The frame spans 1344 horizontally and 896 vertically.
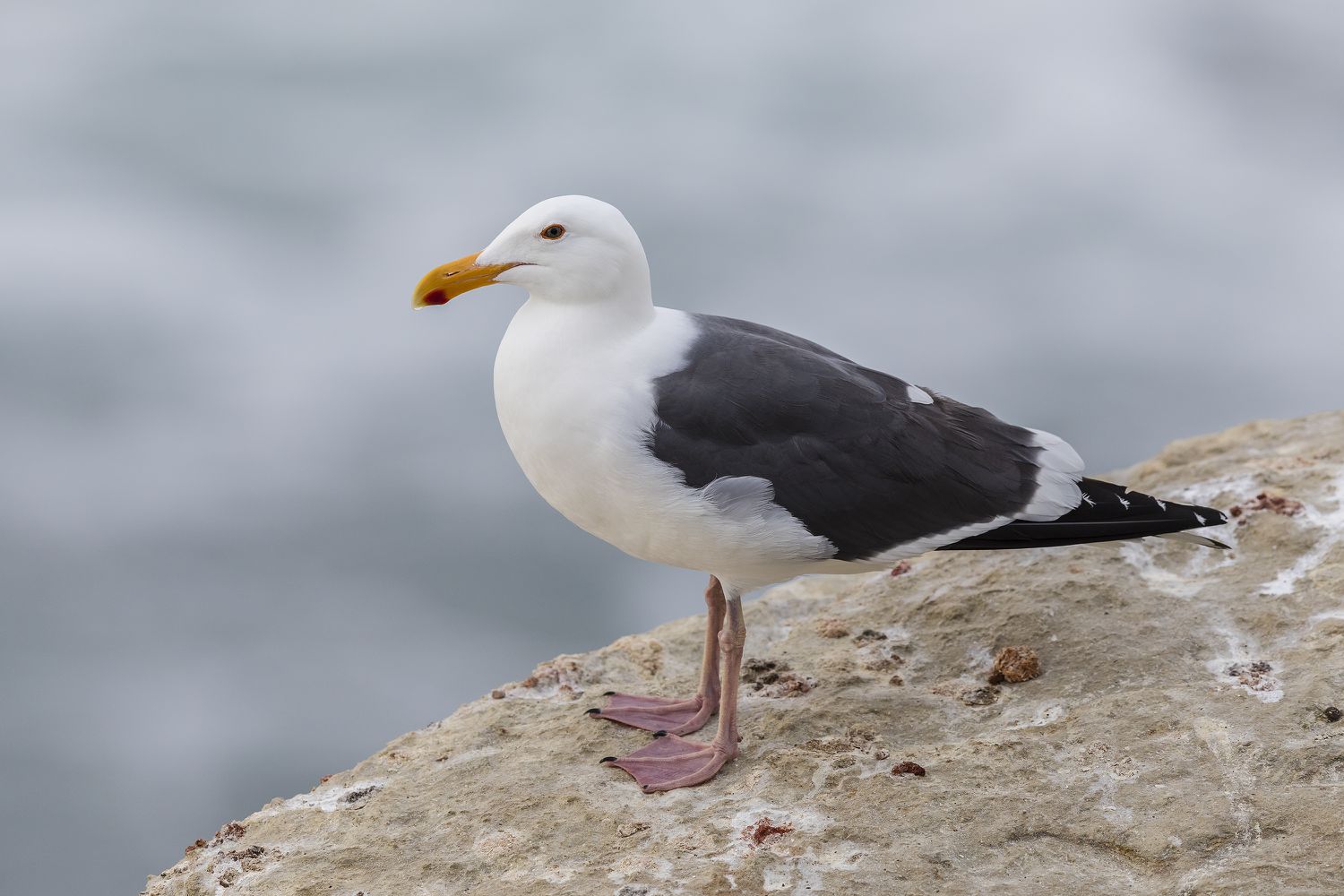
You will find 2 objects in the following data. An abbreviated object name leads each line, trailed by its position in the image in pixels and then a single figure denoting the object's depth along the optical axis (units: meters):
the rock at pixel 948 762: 8.92
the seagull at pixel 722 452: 9.99
